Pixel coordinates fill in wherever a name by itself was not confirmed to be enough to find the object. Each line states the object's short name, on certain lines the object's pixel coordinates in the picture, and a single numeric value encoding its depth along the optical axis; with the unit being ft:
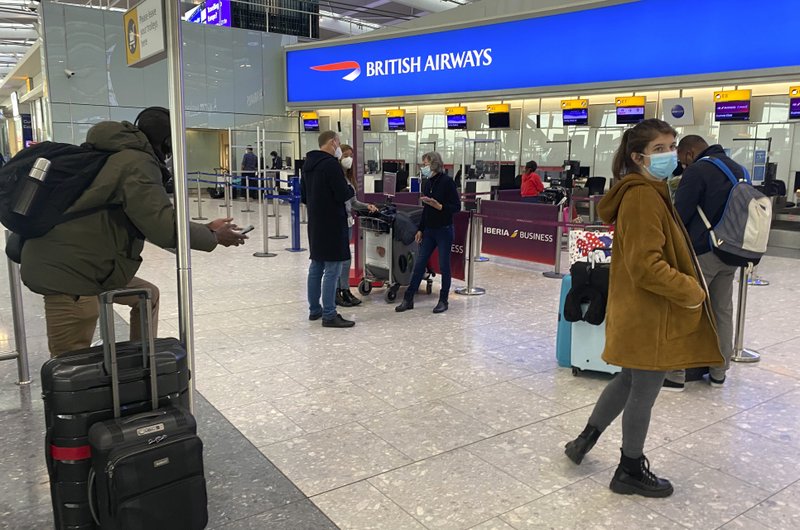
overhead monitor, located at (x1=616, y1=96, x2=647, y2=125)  42.80
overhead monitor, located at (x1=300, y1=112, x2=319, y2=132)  68.28
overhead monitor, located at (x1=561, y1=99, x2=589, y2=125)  46.11
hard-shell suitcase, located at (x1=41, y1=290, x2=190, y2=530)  6.75
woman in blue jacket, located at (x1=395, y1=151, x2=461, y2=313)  19.70
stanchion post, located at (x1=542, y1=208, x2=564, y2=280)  26.50
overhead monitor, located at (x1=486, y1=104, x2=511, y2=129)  51.31
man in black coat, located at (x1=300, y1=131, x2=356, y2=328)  17.90
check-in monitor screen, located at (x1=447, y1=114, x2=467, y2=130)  53.98
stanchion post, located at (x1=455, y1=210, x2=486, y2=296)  22.66
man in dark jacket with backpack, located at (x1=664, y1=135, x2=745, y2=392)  12.85
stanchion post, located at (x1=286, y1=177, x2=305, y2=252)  32.30
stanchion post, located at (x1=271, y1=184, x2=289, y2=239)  38.24
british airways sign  33.86
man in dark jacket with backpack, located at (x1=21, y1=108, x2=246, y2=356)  8.16
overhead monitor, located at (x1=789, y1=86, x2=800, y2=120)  36.45
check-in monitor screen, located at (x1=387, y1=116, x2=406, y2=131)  59.26
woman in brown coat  8.30
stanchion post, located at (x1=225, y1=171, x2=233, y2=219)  43.77
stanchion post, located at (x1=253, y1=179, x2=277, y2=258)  31.26
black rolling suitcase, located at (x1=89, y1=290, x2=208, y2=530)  6.54
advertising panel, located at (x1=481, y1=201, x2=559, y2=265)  27.58
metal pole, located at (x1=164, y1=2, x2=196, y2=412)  7.85
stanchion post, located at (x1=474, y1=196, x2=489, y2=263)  30.33
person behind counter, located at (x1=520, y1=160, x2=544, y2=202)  36.68
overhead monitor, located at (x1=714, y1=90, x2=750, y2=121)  37.99
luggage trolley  21.98
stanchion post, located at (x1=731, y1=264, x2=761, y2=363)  15.70
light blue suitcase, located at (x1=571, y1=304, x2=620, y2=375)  14.13
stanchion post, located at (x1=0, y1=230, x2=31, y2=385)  13.35
